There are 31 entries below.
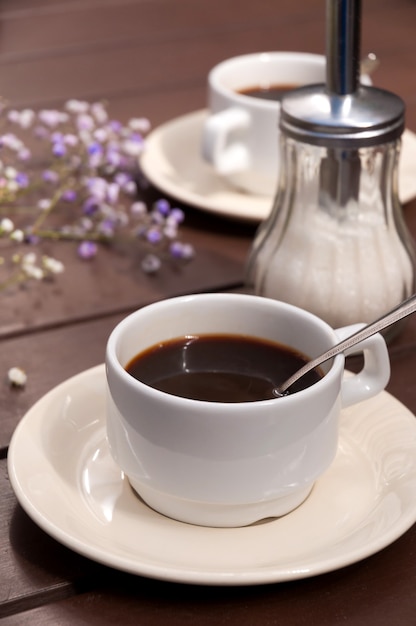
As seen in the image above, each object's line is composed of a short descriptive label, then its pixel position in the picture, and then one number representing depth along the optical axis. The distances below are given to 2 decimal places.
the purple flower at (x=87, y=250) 0.89
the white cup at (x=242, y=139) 0.93
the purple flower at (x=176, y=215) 0.91
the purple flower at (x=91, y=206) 0.92
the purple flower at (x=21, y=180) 0.91
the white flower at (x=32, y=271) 0.85
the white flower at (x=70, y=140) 0.96
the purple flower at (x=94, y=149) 0.95
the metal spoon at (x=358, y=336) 0.67
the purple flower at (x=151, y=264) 0.88
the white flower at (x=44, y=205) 0.92
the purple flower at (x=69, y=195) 0.93
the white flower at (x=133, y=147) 0.98
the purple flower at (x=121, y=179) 0.95
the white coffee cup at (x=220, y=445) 0.64
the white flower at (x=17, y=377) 0.77
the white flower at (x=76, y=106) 1.00
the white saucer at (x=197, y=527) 0.64
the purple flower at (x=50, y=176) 0.94
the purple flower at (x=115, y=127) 0.97
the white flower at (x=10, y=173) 0.90
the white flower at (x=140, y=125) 1.01
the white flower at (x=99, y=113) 0.98
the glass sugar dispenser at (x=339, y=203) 0.77
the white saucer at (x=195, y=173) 0.93
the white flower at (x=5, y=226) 0.85
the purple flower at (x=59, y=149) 0.94
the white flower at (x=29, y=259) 0.86
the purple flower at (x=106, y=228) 0.91
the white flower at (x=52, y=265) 0.86
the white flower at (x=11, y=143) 0.91
